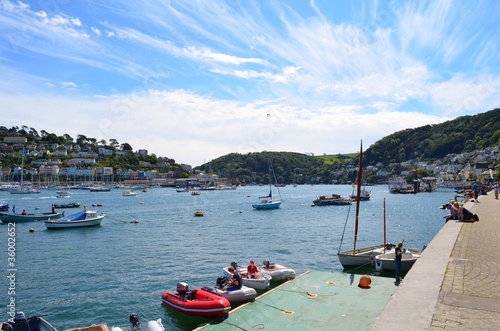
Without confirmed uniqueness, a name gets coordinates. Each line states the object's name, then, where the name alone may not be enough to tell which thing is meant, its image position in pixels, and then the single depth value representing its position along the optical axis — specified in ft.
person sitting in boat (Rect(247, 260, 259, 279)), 67.72
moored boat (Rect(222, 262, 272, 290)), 66.33
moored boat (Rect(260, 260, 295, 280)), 72.23
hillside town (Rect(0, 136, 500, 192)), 498.73
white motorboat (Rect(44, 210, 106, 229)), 162.40
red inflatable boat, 52.75
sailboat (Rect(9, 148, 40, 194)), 504.43
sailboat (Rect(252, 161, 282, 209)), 268.82
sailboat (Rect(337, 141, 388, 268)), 81.76
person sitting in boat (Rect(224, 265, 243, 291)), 58.44
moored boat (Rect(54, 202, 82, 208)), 283.79
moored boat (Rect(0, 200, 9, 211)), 219.00
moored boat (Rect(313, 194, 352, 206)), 302.04
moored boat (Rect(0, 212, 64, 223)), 186.50
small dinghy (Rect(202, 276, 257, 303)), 57.06
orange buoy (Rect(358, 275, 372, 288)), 56.00
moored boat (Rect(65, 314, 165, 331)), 43.41
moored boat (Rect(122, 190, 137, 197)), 456.86
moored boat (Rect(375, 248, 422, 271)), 71.82
